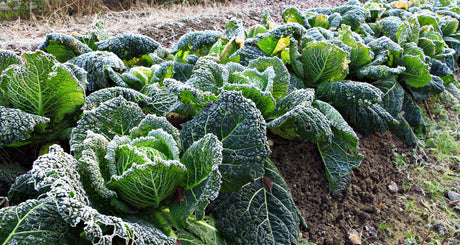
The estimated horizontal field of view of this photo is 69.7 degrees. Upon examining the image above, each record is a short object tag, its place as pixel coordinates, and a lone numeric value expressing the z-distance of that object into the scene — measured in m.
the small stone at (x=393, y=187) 2.68
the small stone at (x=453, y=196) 2.77
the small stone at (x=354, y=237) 2.12
